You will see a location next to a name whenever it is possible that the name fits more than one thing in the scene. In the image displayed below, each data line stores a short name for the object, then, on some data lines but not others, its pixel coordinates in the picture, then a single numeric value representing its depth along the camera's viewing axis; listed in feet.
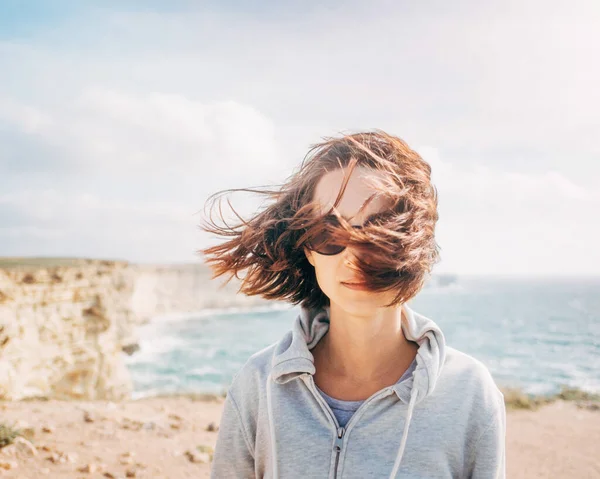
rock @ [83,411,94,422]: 21.84
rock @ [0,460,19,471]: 14.71
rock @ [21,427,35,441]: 18.02
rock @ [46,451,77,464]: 15.96
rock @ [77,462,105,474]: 15.53
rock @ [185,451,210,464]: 18.93
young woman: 5.00
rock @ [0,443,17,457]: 15.47
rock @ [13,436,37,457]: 16.02
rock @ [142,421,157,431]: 22.14
